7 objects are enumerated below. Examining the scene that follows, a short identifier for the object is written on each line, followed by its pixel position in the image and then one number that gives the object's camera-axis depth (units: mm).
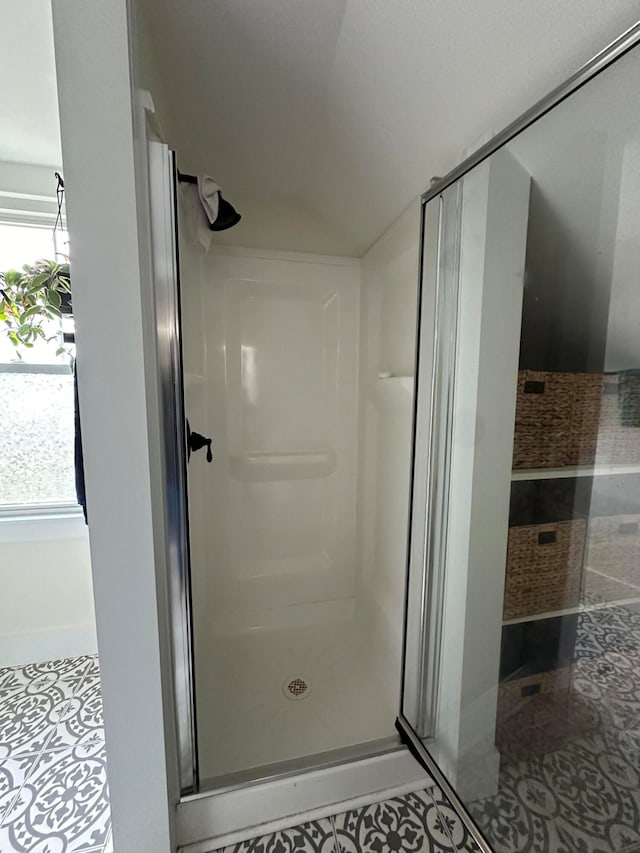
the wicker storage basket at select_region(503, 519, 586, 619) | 1055
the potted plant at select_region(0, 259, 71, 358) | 1557
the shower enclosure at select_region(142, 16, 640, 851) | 895
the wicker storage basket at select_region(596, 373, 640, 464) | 898
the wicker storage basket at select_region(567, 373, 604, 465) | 978
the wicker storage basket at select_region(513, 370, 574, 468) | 1022
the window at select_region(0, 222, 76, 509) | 1665
